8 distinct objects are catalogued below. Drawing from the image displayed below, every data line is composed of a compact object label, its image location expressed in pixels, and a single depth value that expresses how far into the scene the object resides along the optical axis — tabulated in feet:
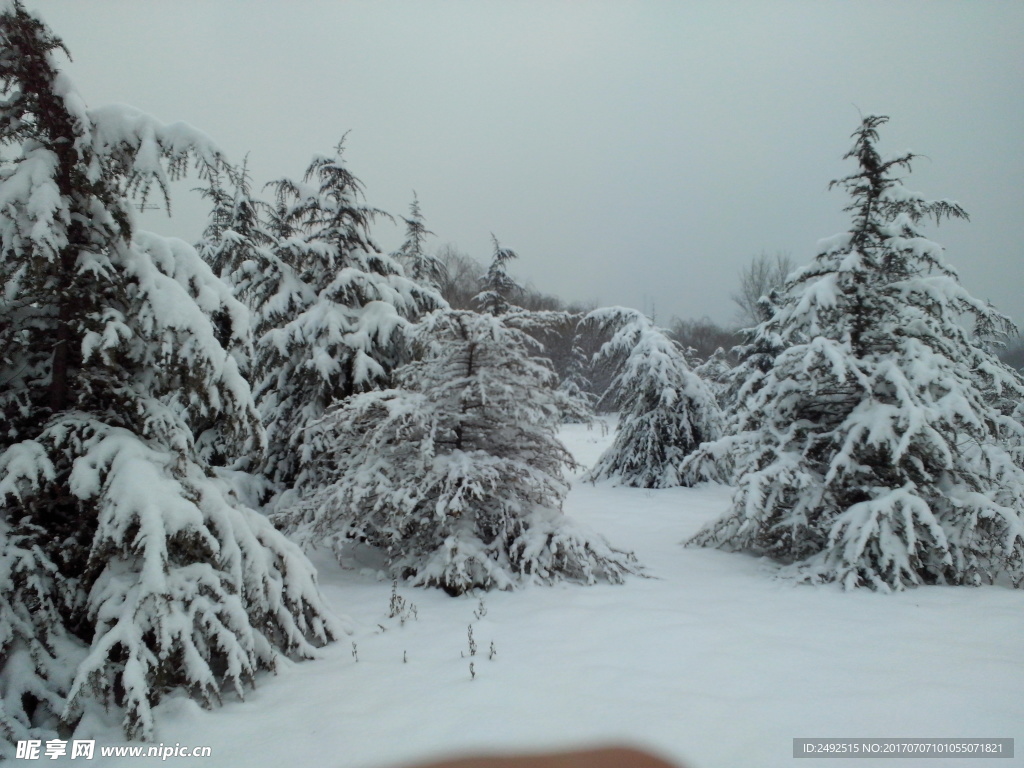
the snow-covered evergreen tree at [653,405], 40.09
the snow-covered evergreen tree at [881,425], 17.61
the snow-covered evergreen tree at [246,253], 24.23
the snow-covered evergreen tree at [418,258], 37.06
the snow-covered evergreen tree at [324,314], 22.93
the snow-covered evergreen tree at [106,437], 9.71
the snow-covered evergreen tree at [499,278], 49.45
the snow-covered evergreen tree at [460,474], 17.29
